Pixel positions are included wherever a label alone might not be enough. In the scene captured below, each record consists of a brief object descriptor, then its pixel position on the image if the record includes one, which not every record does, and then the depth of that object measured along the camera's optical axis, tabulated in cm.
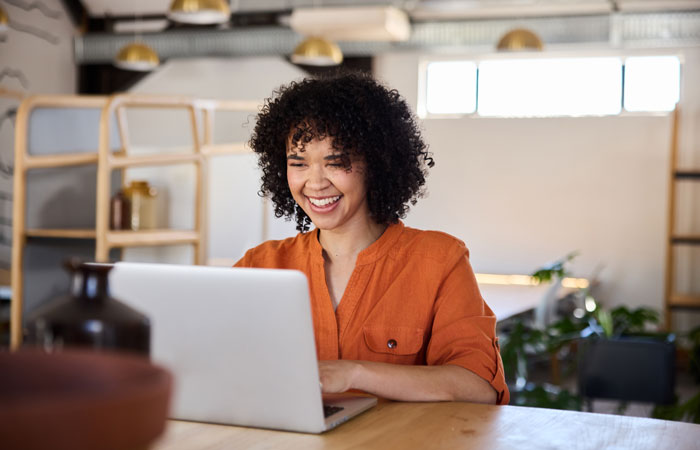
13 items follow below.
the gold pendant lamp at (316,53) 648
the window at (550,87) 765
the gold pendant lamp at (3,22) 617
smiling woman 174
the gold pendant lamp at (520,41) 595
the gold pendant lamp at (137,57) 736
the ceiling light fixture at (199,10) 540
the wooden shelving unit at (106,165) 381
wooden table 120
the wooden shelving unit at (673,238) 675
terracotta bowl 43
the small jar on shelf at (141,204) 409
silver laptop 115
